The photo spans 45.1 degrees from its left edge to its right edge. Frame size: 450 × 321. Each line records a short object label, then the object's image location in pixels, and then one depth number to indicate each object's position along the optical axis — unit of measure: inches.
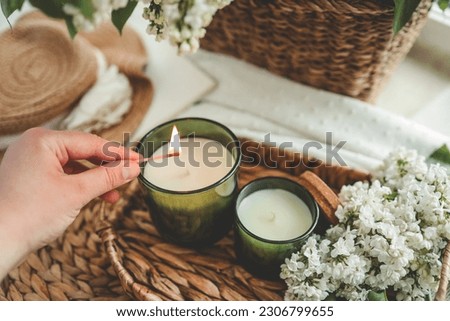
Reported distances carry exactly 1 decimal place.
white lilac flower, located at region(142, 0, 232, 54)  16.2
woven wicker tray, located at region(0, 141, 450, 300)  24.4
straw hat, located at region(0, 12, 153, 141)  29.7
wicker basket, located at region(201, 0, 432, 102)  26.0
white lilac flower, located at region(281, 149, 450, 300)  21.5
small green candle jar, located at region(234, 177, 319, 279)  22.8
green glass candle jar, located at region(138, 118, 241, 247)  23.3
